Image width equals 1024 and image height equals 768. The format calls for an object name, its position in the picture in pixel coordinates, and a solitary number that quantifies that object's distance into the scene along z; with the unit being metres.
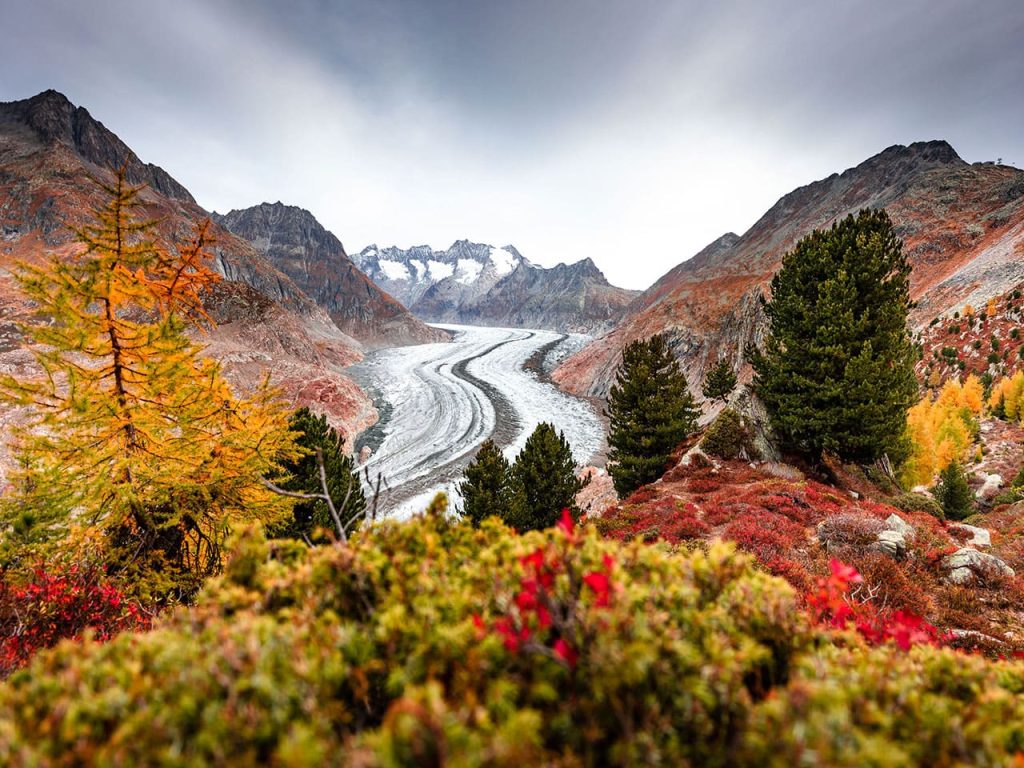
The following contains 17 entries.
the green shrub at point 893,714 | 1.12
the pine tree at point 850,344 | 13.67
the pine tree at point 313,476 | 14.25
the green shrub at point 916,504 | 14.48
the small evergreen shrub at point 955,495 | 20.39
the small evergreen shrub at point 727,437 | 16.61
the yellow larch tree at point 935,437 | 26.67
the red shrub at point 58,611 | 5.30
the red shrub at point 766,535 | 8.48
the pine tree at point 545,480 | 17.05
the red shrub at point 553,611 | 1.49
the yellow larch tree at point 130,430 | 6.23
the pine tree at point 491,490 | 15.90
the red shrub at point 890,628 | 2.13
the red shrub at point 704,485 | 14.41
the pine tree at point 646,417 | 18.75
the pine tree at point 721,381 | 27.98
